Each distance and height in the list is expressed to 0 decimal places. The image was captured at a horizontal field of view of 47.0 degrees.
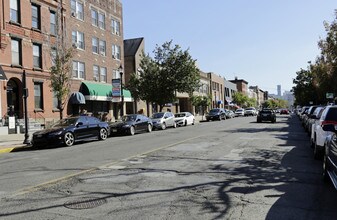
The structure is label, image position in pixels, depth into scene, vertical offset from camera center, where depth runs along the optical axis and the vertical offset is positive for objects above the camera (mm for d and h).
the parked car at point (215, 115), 48125 -439
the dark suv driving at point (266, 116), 37344 -564
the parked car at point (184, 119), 34969 -604
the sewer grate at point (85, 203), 6309 -1482
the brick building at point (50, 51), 27406 +5401
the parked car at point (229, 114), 54194 -457
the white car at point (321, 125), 11505 -556
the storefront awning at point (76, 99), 32500 +1356
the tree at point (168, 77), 36219 +3310
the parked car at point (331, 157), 6930 -941
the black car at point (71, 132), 17703 -802
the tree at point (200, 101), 52775 +1505
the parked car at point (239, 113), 69700 -398
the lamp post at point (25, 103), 19078 +670
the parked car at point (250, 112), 68938 -267
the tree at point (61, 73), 23819 +2671
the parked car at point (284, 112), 86062 -543
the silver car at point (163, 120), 30078 -589
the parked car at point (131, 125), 24317 -721
